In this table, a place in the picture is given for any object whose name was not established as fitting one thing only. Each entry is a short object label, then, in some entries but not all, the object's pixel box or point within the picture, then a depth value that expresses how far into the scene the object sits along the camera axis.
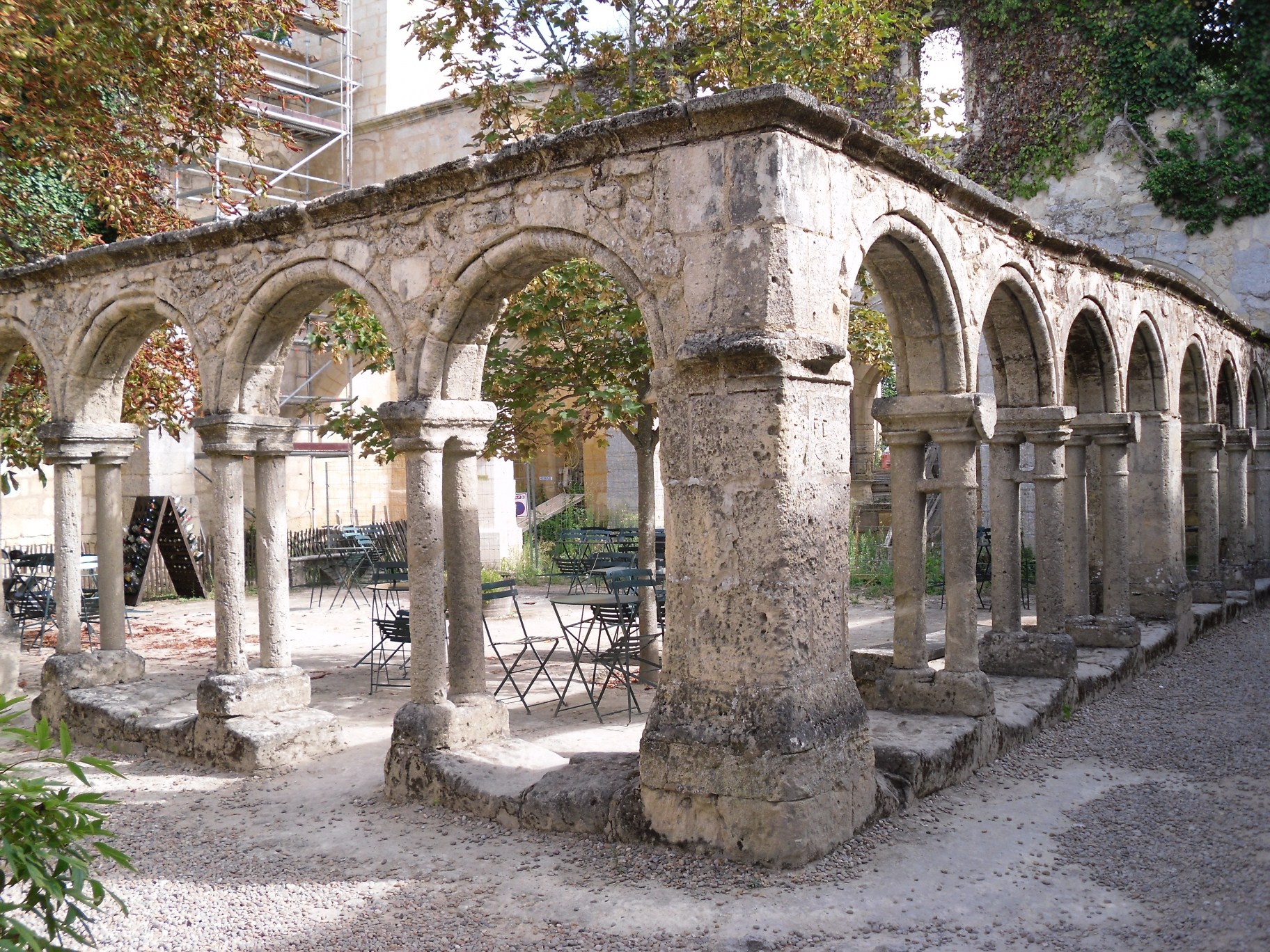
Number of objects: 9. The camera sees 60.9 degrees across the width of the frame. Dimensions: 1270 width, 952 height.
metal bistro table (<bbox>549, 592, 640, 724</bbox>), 7.13
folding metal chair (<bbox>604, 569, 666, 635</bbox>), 8.07
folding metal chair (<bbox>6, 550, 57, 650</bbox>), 9.78
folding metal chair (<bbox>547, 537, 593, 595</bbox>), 12.62
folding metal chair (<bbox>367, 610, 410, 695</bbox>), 7.61
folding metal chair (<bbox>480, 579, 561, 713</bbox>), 7.39
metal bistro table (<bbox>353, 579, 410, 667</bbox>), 9.12
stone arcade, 4.36
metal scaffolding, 17.33
